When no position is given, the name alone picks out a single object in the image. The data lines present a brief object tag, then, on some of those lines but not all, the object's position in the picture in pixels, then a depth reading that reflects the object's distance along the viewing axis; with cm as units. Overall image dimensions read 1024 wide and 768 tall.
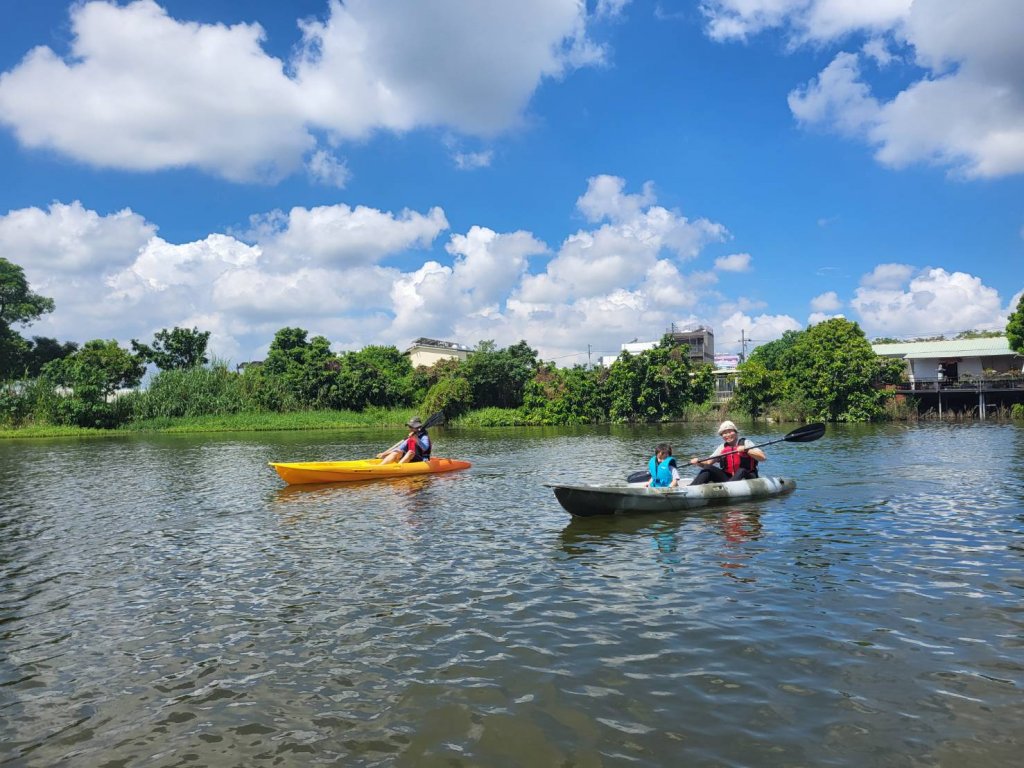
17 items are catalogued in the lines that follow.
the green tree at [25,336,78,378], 6362
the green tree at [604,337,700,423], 4925
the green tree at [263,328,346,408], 5641
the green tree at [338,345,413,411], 5638
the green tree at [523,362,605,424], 5222
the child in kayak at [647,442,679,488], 1249
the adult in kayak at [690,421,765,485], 1317
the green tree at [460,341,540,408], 5562
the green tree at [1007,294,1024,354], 3706
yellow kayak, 1673
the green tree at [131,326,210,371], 6262
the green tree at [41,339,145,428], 4697
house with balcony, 4388
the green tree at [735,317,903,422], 4441
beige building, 7919
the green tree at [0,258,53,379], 6003
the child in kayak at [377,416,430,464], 1853
